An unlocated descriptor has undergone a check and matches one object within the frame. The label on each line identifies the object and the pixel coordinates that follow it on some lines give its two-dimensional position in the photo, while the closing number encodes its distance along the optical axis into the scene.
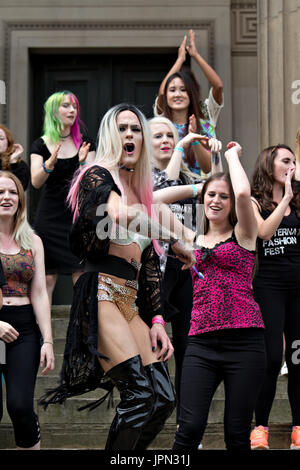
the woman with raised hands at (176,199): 9.77
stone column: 15.95
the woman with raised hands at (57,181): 13.01
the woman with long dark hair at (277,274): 9.81
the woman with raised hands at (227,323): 8.27
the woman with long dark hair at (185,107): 12.13
